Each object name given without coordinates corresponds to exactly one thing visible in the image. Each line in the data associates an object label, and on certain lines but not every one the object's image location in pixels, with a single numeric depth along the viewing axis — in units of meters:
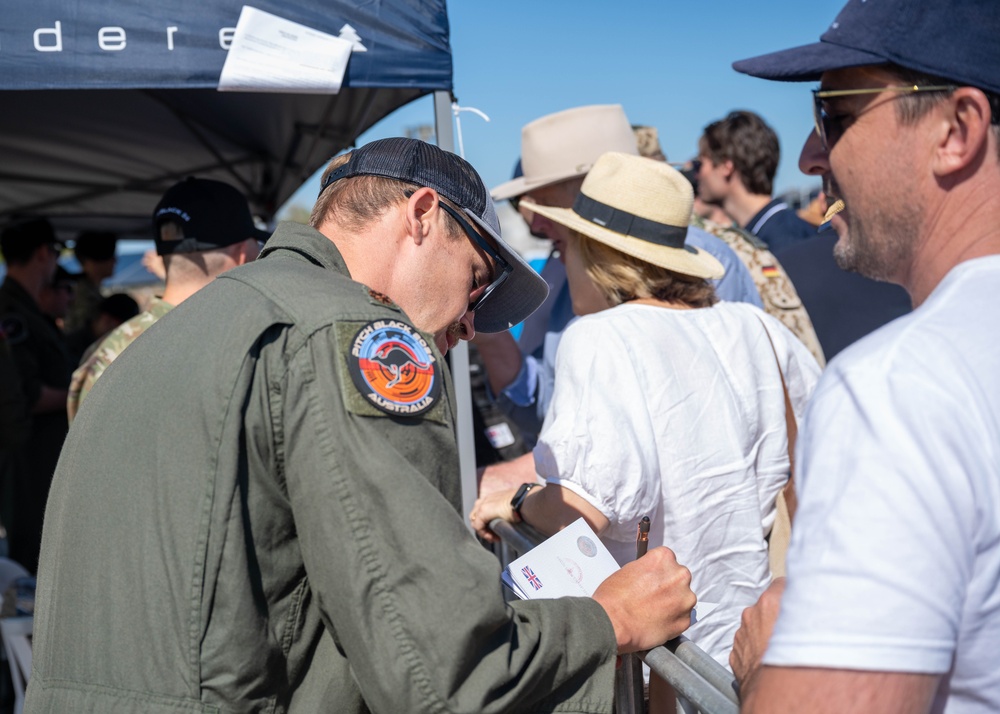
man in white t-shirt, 0.87
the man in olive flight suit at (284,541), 1.15
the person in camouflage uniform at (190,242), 3.30
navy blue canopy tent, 2.56
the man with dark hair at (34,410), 5.30
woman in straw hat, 2.00
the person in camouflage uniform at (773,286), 3.64
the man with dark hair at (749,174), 4.93
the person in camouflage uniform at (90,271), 6.82
